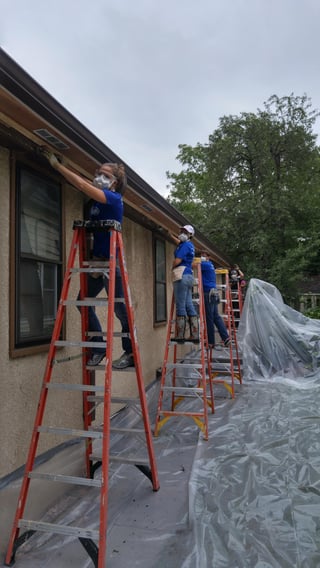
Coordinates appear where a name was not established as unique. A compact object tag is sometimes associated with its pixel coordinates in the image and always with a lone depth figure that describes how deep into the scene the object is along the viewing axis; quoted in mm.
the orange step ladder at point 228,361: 5488
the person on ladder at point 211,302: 5384
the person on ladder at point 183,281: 4234
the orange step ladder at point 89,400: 1821
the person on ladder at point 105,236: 2420
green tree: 14812
